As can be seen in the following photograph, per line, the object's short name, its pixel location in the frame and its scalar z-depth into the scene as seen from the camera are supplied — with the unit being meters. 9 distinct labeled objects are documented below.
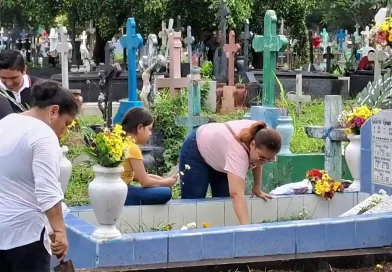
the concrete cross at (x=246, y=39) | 17.95
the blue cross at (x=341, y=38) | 35.20
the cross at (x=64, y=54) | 11.90
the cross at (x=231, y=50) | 15.93
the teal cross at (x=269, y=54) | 7.74
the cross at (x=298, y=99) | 13.71
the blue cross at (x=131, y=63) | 9.63
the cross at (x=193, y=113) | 7.91
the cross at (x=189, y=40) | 20.17
